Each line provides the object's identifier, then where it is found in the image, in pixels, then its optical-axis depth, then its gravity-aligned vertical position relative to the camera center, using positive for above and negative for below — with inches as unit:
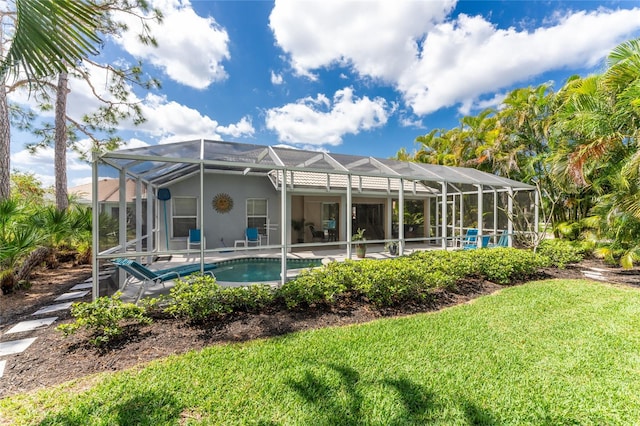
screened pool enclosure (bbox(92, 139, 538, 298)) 245.4 +27.4
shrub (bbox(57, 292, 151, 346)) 150.4 -58.7
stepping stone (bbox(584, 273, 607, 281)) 317.7 -76.7
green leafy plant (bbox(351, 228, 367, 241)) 399.5 -31.4
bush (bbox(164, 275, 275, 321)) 177.5 -57.3
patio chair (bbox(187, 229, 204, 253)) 431.3 -30.6
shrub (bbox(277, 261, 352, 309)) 205.0 -56.0
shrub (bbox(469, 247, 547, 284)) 286.0 -54.9
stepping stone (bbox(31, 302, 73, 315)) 204.4 -70.8
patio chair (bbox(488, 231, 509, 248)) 435.2 -45.1
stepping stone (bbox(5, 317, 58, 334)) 175.0 -71.8
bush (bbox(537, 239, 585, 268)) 357.1 -53.2
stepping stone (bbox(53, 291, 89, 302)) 236.3 -69.6
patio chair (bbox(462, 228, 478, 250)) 426.0 -43.4
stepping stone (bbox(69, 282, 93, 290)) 265.6 -68.5
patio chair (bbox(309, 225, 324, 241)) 532.7 -33.8
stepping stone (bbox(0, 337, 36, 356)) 147.8 -73.0
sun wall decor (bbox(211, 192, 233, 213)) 467.5 +27.5
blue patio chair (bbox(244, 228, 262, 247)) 465.7 -32.1
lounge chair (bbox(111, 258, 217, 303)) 208.5 -46.2
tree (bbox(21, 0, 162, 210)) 368.8 +185.4
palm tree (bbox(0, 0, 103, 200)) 90.0 +66.1
